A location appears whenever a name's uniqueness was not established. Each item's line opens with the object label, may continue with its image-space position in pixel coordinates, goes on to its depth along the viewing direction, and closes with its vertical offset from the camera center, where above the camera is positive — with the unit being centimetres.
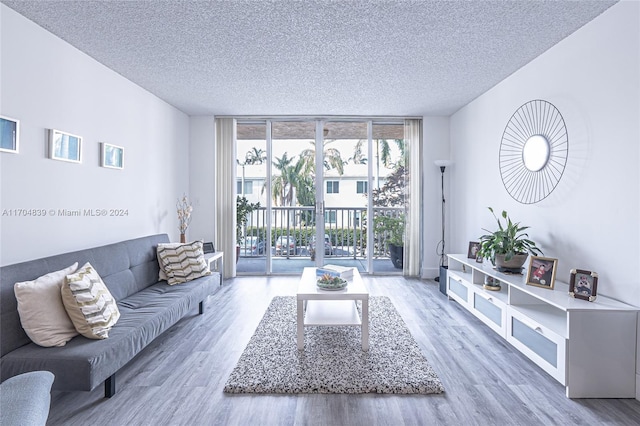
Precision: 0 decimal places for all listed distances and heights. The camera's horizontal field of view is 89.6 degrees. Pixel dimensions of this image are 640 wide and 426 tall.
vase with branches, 433 -2
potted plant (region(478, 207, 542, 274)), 286 -31
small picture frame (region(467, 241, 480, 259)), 366 -41
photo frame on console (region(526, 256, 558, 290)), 242 -44
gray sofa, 173 -76
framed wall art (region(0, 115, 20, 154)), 206 +50
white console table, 195 -81
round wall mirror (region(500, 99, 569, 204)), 268 +58
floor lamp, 459 +20
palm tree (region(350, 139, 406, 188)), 512 +93
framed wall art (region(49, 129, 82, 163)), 244 +52
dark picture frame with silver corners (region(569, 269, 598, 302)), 209 -47
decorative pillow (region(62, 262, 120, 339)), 194 -58
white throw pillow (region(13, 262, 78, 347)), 183 -59
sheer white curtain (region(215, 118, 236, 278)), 497 +33
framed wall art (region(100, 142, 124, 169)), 305 +55
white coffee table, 253 -87
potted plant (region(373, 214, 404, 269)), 517 -29
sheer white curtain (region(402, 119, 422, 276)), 501 +35
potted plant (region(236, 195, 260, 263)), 514 +6
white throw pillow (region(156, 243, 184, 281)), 336 -58
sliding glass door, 508 +65
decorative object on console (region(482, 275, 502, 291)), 303 -67
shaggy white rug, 206 -109
